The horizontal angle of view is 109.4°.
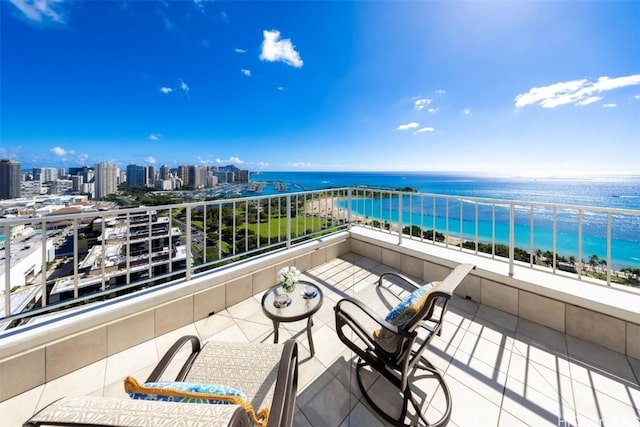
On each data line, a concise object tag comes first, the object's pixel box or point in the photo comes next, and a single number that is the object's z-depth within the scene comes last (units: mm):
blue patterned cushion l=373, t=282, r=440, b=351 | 1427
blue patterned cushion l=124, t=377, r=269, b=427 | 736
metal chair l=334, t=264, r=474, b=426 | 1348
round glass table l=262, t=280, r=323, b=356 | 1848
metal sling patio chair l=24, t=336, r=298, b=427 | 556
